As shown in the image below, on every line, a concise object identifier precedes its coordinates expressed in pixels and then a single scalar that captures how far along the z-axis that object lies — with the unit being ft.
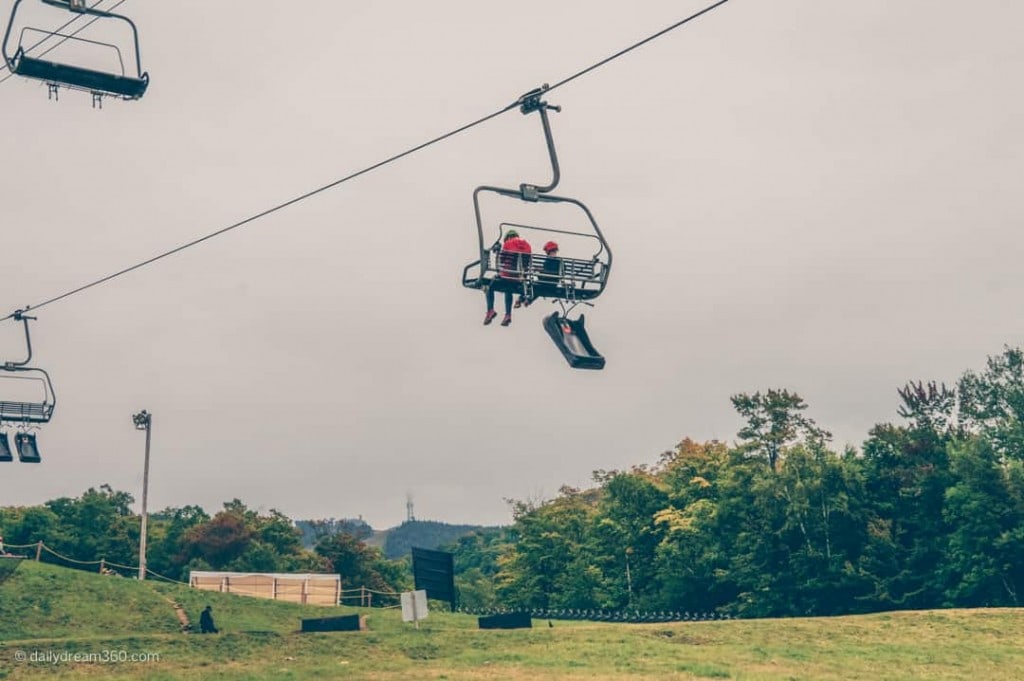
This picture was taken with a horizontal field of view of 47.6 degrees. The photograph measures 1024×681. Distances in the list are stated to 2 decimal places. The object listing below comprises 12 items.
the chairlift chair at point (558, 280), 63.41
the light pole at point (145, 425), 234.79
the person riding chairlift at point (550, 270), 65.82
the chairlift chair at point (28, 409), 124.98
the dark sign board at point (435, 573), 181.68
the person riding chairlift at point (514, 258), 65.00
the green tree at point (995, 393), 303.27
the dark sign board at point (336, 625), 165.99
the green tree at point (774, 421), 299.17
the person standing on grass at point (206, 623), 160.35
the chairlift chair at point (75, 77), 58.49
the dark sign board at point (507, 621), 168.25
